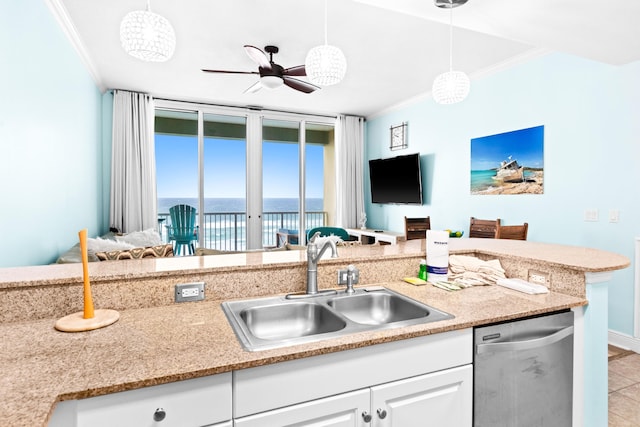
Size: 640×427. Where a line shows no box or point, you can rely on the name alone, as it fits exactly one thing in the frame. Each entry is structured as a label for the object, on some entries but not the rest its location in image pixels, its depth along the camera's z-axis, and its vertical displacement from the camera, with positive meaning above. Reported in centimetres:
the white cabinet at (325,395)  85 -53
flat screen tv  503 +43
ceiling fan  309 +131
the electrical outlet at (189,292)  140 -34
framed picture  341 +47
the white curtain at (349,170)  619 +67
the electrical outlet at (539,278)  162 -34
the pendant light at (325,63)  204 +85
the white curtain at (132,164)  481 +61
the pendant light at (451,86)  230 +81
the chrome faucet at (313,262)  153 -24
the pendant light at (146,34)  158 +81
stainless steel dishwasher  126 -64
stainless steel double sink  125 -43
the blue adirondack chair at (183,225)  545 -28
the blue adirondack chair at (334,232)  459 -33
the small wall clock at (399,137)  537 +112
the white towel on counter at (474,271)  173 -33
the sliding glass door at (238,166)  545 +70
